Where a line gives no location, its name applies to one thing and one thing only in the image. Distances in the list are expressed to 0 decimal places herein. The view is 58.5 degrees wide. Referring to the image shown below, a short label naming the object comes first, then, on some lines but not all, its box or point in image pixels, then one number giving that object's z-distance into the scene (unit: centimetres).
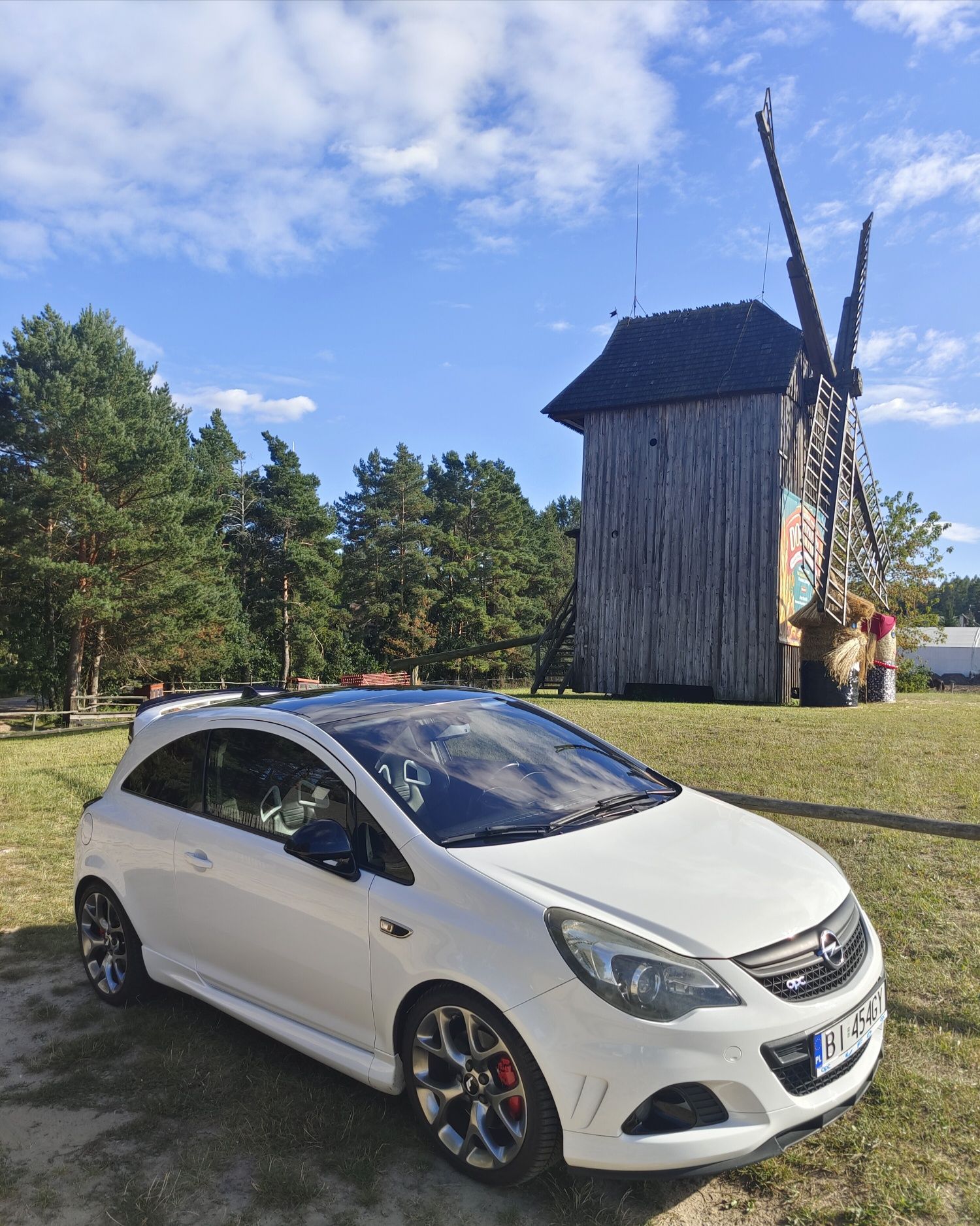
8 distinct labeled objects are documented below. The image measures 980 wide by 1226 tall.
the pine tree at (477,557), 5588
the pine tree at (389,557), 5528
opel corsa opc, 265
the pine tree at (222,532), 4053
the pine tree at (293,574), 5162
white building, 6988
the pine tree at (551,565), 6894
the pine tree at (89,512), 3134
